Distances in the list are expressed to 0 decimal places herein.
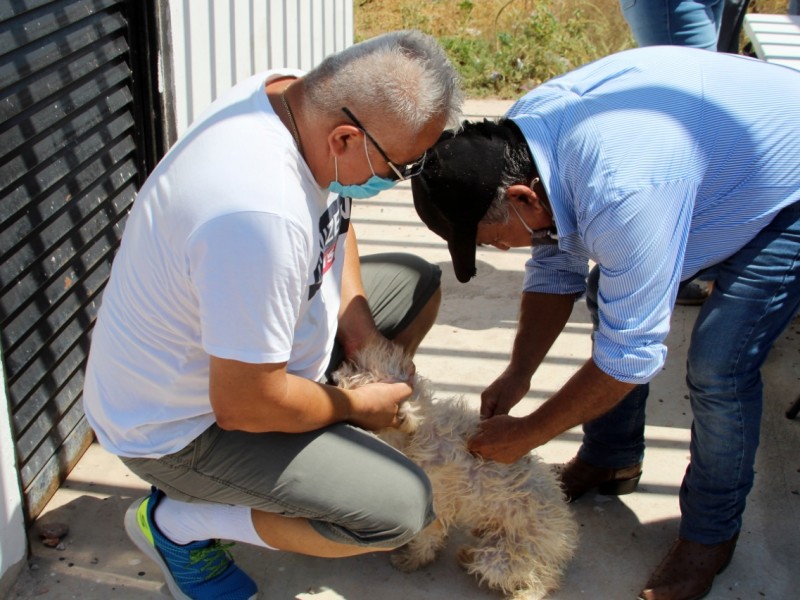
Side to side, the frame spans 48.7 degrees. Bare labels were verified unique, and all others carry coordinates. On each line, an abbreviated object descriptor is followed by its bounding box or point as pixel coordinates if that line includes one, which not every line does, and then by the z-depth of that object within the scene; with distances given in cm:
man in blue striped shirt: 221
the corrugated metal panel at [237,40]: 383
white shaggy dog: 264
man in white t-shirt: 203
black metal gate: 269
